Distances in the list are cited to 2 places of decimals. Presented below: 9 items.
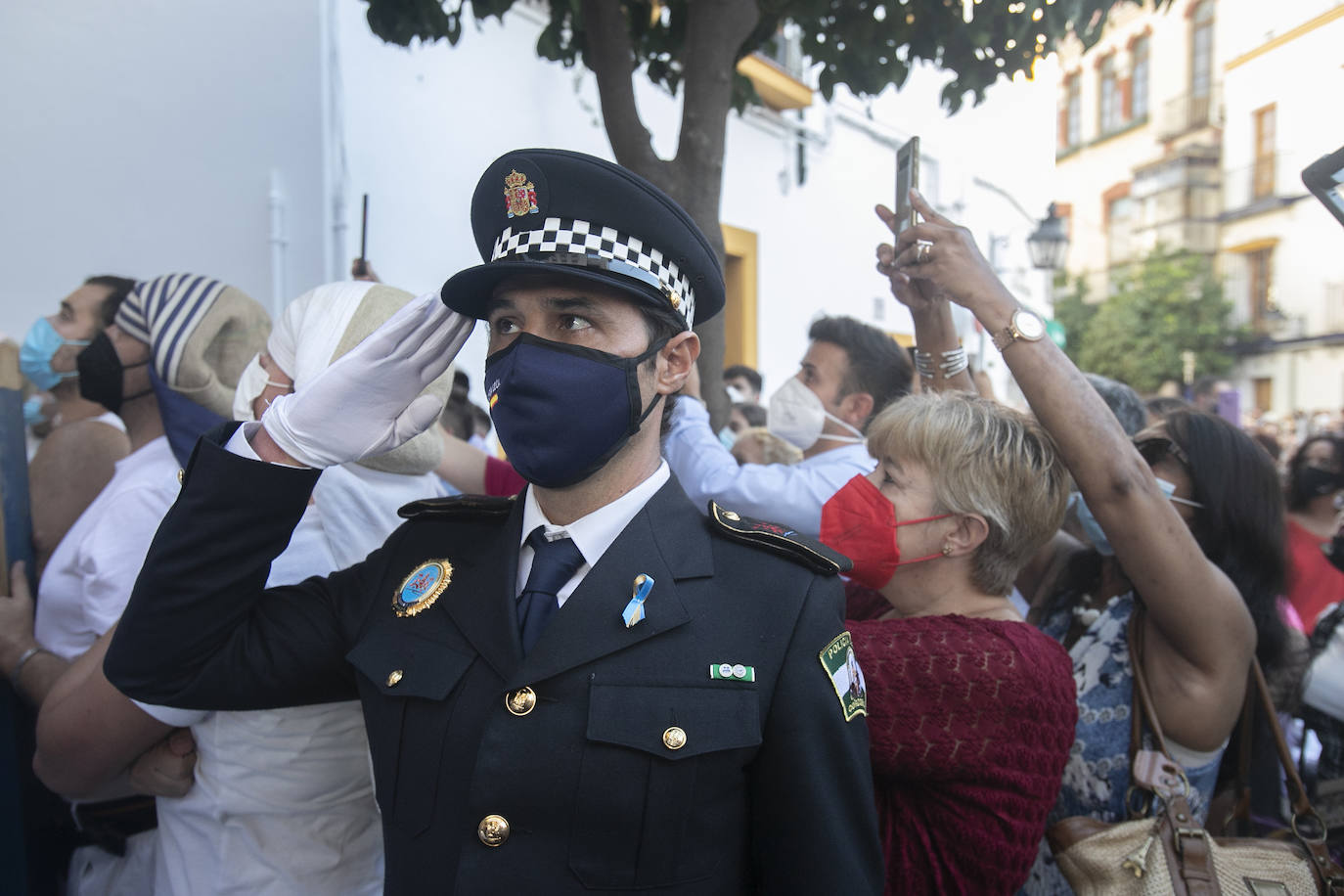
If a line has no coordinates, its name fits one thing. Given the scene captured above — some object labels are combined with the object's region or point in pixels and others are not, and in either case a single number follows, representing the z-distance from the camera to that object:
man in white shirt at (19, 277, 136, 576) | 2.72
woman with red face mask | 1.61
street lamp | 9.60
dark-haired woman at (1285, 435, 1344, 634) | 3.88
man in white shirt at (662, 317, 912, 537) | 2.77
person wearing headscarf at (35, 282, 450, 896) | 1.65
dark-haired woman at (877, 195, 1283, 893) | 1.78
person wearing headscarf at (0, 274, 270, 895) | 1.85
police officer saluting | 1.29
